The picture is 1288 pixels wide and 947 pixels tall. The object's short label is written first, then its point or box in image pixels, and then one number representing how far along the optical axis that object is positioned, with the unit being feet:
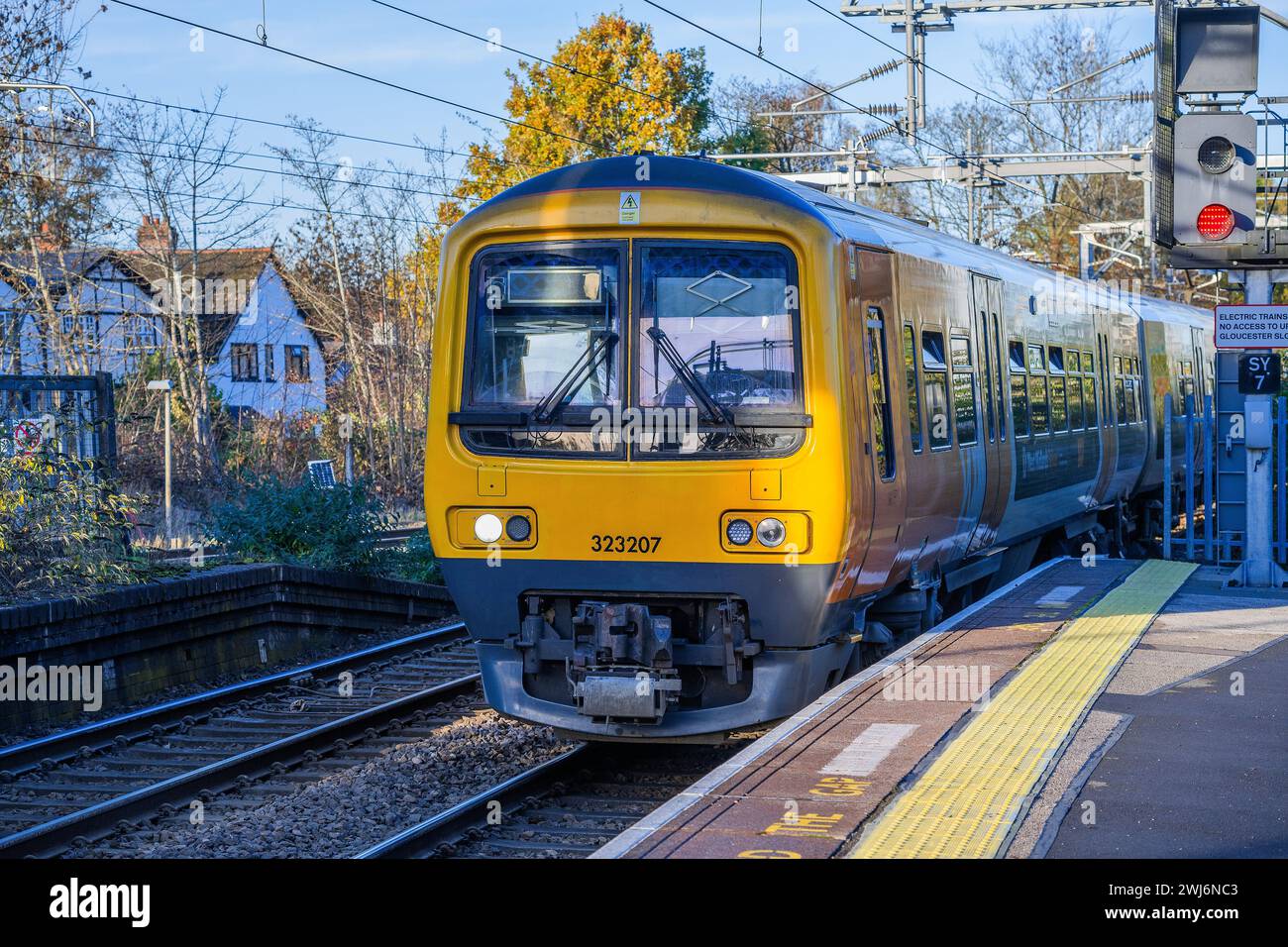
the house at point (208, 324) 87.66
